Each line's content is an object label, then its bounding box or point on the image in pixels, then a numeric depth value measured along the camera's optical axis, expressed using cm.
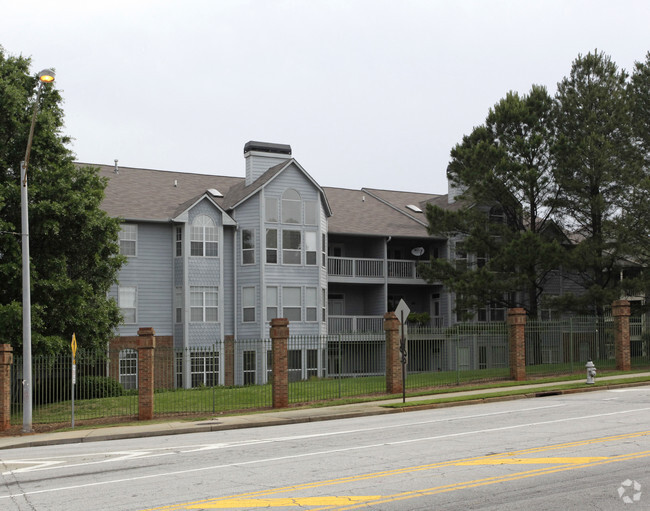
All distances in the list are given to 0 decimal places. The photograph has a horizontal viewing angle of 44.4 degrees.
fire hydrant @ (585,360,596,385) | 2678
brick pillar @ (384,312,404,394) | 2684
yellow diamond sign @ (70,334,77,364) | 2131
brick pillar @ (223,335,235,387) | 3831
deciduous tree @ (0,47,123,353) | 2547
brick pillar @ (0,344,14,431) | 2253
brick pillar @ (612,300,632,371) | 3250
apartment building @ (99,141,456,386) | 3784
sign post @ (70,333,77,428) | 2131
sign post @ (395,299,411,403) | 2370
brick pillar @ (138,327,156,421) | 2328
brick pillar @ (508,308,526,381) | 2945
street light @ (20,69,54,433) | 2111
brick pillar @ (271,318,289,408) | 2475
